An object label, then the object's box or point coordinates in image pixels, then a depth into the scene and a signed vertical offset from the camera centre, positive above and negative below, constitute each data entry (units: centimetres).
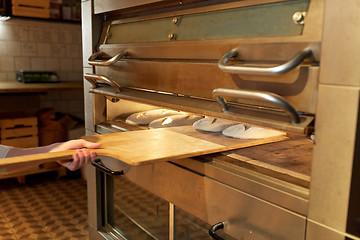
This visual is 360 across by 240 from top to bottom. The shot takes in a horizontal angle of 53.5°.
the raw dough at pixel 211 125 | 127 -21
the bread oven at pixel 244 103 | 73 -10
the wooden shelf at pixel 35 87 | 302 -21
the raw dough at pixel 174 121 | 145 -23
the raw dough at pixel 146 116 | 155 -22
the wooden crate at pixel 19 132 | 315 -62
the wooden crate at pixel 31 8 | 356 +55
